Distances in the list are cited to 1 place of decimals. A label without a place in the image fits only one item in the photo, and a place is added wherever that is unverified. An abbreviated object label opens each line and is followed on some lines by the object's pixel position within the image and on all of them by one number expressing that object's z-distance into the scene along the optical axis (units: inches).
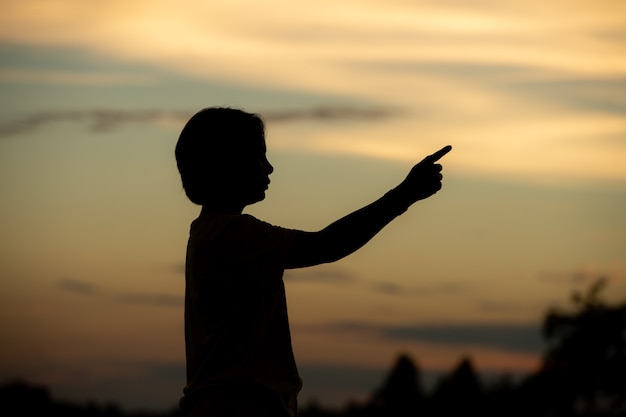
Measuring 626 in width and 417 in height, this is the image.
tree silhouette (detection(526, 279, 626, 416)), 1796.3
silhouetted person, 187.2
